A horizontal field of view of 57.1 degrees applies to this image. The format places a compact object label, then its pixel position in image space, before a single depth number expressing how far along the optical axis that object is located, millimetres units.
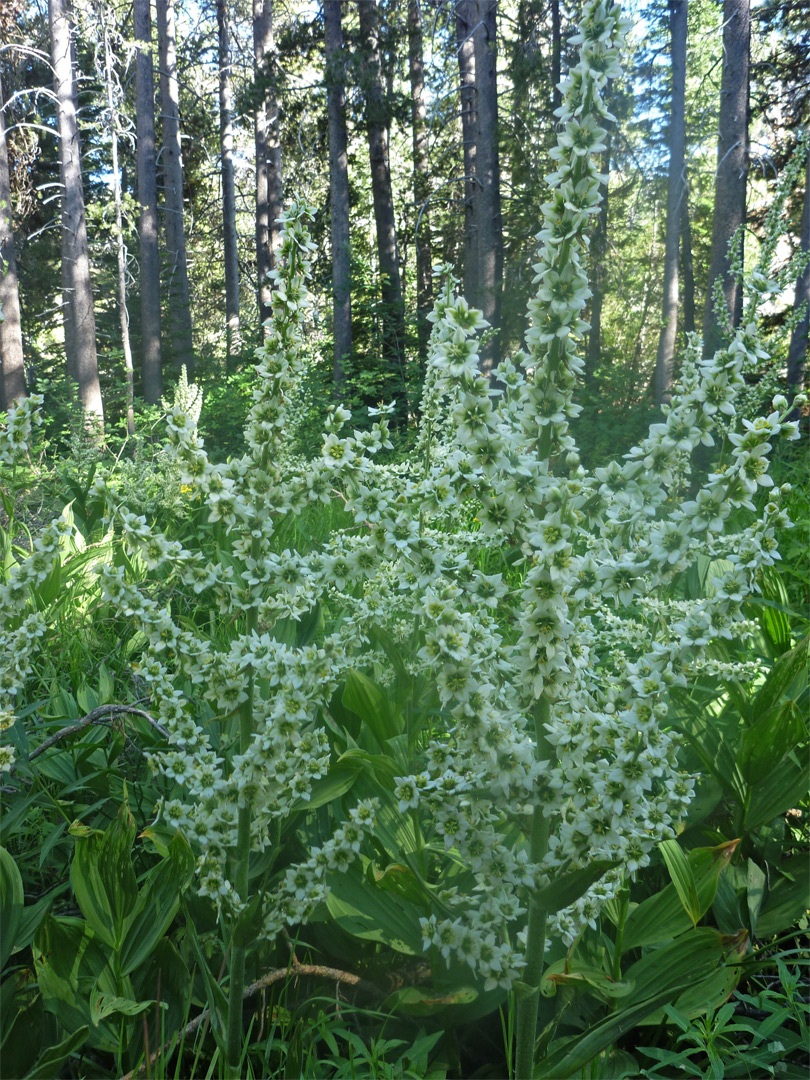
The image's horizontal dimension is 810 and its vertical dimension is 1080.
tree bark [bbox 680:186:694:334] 10750
